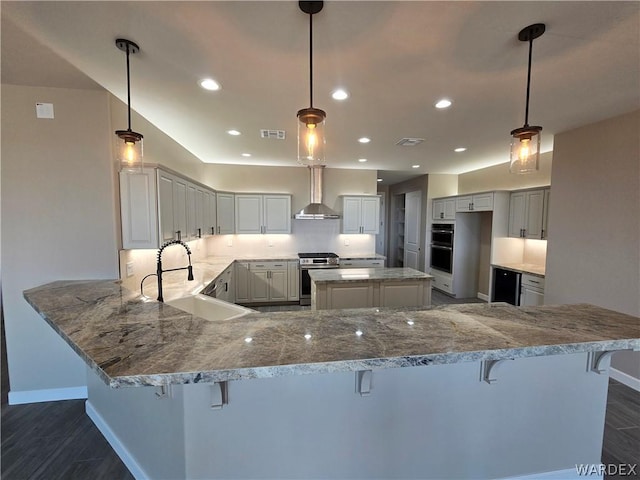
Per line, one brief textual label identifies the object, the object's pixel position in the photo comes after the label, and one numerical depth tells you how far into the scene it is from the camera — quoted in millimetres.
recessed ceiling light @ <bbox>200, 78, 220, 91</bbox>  2152
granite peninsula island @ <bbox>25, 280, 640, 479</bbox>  1051
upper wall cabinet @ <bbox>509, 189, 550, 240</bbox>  4145
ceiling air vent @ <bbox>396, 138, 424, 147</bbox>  3699
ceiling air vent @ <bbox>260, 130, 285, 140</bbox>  3418
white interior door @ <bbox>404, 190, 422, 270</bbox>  6906
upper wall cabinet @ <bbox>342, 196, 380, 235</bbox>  5656
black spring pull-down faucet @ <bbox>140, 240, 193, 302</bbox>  1963
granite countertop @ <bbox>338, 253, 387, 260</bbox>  5412
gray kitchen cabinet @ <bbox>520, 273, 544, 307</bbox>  3904
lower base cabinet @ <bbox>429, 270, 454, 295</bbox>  5853
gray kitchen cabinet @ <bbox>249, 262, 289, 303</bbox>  5141
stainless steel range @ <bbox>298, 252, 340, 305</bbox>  5219
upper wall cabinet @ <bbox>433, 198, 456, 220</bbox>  5781
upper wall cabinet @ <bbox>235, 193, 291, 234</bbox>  5340
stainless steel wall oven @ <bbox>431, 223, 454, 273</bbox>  5836
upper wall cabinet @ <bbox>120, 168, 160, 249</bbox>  2416
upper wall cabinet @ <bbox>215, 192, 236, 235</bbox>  5008
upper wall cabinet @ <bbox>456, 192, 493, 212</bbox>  4923
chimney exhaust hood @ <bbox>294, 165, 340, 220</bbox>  5332
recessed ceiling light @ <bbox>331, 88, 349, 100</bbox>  2336
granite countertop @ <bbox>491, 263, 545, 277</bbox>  4035
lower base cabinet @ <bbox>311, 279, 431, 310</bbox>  3379
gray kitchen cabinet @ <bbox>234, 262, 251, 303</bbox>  5086
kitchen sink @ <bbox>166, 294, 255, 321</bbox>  2006
